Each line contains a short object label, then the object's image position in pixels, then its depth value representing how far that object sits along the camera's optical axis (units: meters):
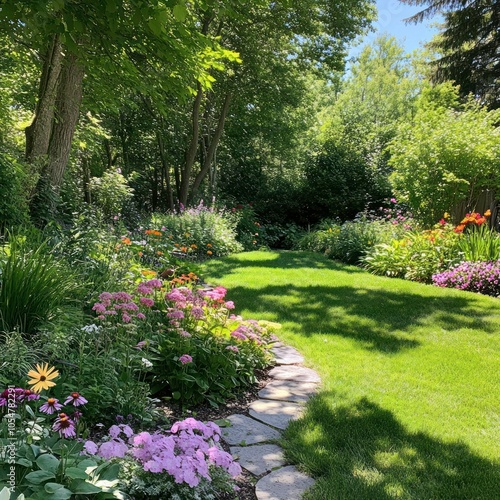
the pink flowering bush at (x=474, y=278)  6.16
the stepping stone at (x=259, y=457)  2.26
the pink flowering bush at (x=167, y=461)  1.67
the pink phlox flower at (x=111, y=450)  1.69
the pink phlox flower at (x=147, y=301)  3.01
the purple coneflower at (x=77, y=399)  1.61
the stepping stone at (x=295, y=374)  3.49
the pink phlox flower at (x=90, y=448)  1.66
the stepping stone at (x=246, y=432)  2.54
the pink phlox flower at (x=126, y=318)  2.67
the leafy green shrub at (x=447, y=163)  8.52
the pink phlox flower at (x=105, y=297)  2.81
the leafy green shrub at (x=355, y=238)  9.45
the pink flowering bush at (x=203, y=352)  2.97
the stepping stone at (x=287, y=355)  3.86
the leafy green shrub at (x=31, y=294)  2.83
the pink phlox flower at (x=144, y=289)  3.21
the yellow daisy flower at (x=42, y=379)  1.46
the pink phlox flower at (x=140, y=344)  2.77
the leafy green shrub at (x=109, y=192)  10.46
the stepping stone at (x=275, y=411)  2.79
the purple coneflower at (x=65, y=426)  1.51
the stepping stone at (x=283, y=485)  2.03
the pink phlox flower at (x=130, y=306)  2.74
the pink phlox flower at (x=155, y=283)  3.42
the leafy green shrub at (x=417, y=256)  7.25
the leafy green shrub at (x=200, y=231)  9.38
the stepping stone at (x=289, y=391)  3.15
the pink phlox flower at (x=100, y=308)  2.73
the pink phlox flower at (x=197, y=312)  3.19
